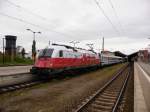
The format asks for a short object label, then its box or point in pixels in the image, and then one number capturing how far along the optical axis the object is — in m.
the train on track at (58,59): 18.66
